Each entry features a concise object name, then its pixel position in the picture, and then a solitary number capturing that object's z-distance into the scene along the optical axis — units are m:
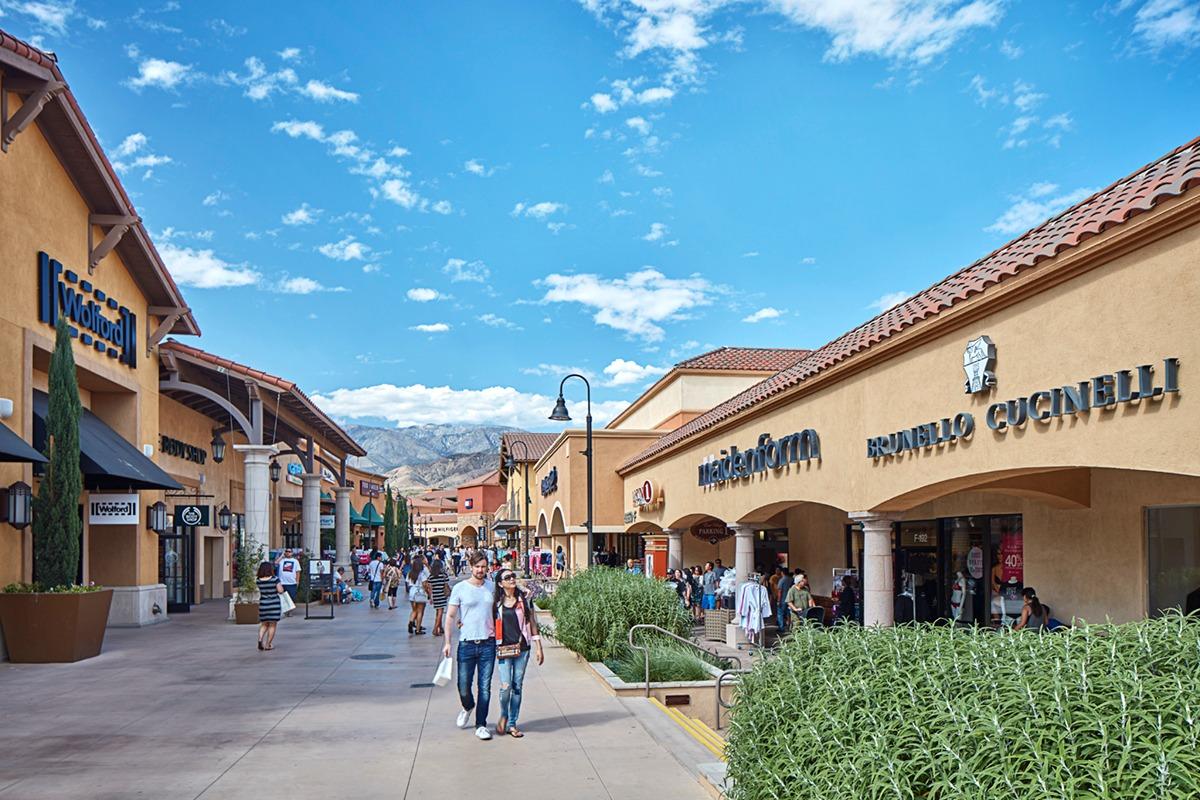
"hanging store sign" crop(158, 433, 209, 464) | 28.75
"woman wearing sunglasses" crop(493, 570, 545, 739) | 10.64
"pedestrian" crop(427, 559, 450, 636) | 21.45
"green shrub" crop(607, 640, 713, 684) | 13.60
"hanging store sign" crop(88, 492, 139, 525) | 21.20
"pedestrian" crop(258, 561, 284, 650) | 18.28
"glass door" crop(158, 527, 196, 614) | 28.91
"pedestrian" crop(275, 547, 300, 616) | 28.16
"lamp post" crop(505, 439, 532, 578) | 51.00
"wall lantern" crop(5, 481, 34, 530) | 16.42
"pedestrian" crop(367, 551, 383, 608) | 32.62
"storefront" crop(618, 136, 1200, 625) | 9.07
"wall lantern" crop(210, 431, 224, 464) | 31.31
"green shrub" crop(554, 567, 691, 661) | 15.90
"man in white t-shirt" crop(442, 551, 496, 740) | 10.60
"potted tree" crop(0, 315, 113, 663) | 16.08
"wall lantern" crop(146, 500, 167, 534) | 23.77
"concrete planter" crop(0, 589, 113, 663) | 16.03
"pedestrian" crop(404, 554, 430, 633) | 22.45
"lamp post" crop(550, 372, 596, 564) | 30.41
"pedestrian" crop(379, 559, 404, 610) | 33.38
